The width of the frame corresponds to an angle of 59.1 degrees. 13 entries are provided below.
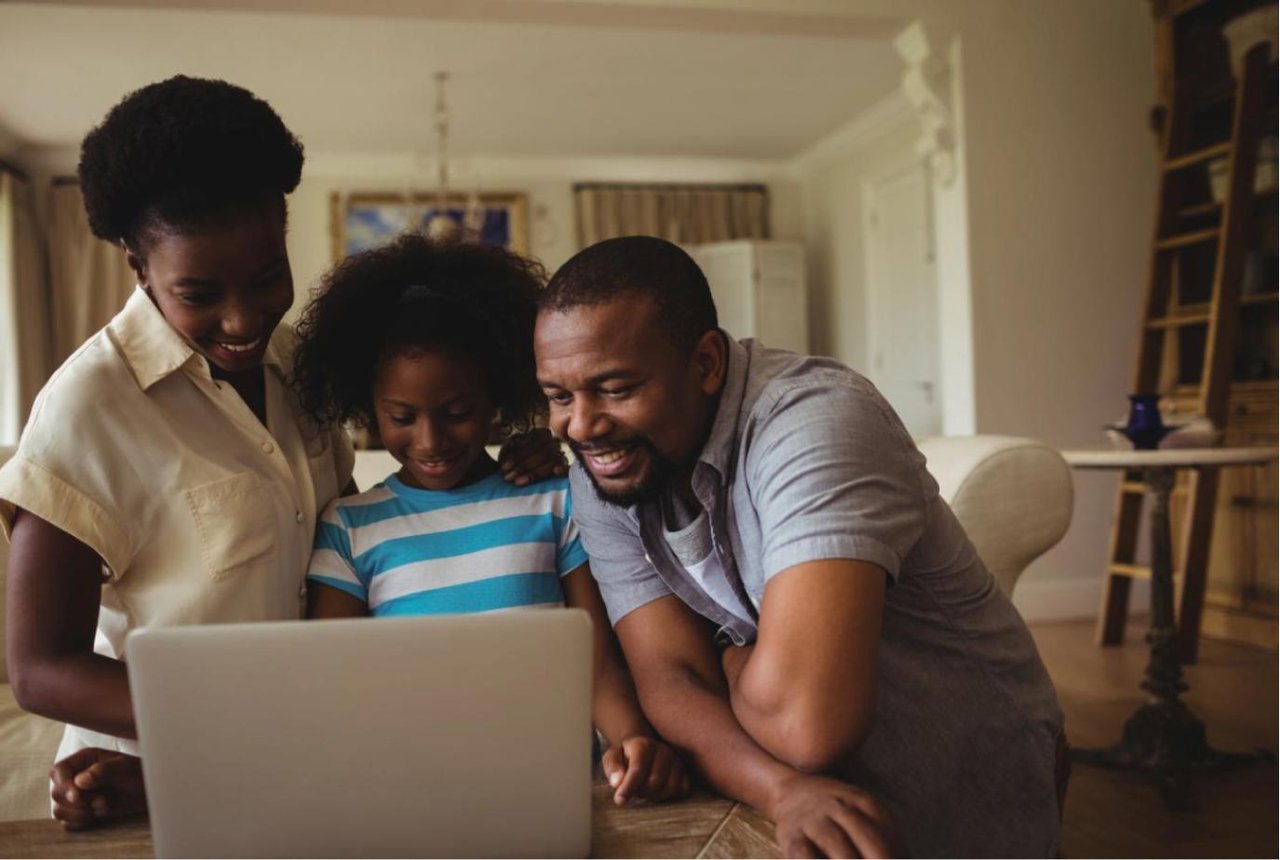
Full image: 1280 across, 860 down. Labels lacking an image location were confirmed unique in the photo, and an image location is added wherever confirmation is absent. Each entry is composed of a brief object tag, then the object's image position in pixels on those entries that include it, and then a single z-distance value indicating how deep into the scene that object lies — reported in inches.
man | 39.6
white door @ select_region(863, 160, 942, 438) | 275.7
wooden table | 32.5
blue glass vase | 122.6
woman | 41.1
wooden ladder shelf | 153.8
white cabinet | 325.4
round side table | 106.1
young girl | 49.1
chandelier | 253.3
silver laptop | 27.0
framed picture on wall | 317.1
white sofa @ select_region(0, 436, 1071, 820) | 70.3
